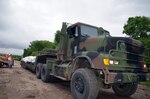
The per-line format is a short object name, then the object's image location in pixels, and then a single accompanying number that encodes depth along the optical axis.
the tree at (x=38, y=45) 34.12
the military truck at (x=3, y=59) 9.74
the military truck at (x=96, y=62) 3.22
